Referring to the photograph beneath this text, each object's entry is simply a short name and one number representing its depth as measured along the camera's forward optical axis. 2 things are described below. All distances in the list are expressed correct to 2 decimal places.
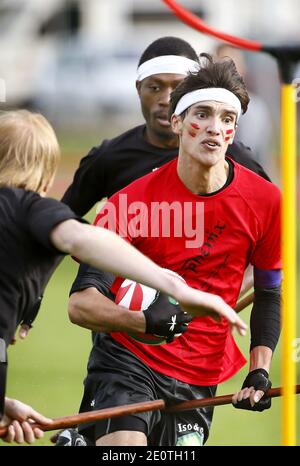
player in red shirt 10.89
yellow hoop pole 8.56
